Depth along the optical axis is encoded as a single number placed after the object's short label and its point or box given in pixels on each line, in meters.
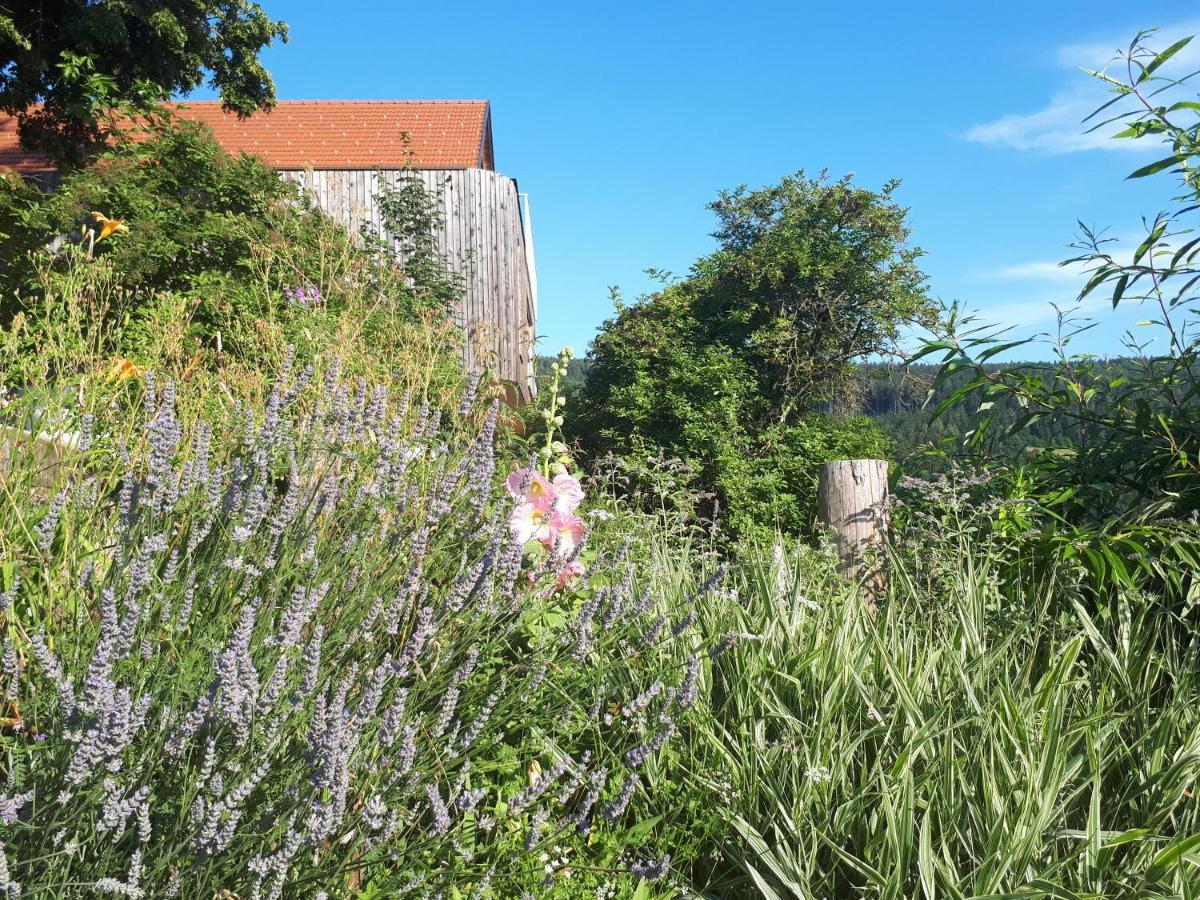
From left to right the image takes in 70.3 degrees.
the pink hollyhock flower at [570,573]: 2.35
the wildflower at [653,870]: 1.61
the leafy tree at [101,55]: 10.85
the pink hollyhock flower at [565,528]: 2.49
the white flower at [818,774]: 1.76
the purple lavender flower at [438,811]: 1.42
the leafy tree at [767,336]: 10.30
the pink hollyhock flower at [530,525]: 2.46
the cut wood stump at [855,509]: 3.71
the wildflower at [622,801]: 1.64
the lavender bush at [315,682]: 1.31
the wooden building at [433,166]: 13.07
